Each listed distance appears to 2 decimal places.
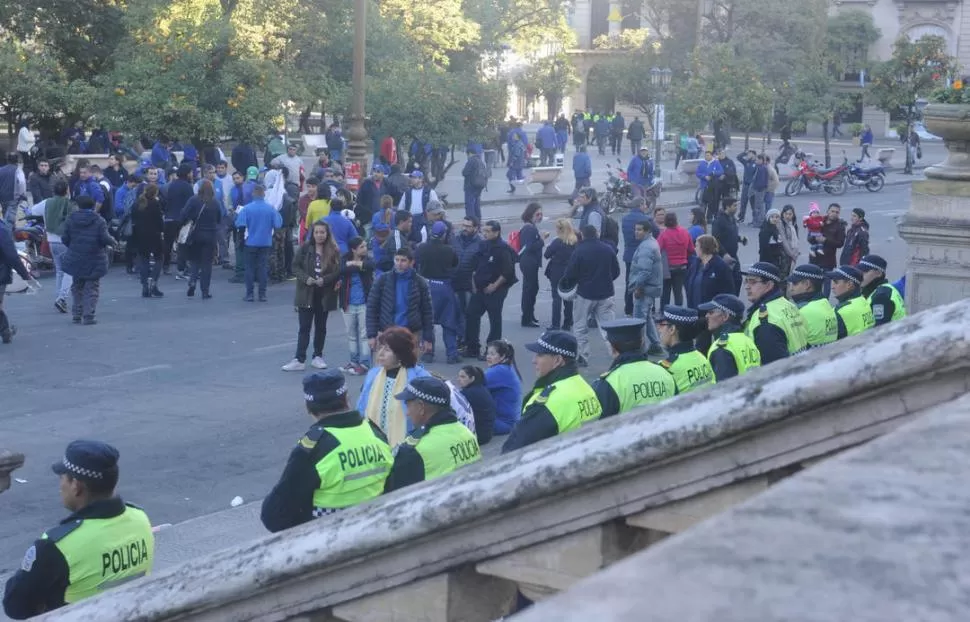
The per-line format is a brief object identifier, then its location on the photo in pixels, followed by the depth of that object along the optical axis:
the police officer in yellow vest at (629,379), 7.41
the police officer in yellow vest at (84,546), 5.00
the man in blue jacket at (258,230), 17.70
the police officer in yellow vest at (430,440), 6.06
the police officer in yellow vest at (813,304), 10.06
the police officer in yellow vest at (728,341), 8.46
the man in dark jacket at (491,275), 14.86
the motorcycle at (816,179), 35.88
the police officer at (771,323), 9.40
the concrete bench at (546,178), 34.69
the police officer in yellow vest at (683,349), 8.09
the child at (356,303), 13.95
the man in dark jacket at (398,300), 13.02
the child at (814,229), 18.23
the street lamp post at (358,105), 22.59
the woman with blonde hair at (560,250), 15.70
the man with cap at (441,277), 14.52
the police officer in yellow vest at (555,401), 6.72
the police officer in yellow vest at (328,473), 5.64
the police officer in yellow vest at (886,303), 11.05
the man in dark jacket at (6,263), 14.80
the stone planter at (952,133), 10.62
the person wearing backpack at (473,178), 27.17
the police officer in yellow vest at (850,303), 10.60
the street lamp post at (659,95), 34.28
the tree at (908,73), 42.66
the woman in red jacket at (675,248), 16.83
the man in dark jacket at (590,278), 14.62
